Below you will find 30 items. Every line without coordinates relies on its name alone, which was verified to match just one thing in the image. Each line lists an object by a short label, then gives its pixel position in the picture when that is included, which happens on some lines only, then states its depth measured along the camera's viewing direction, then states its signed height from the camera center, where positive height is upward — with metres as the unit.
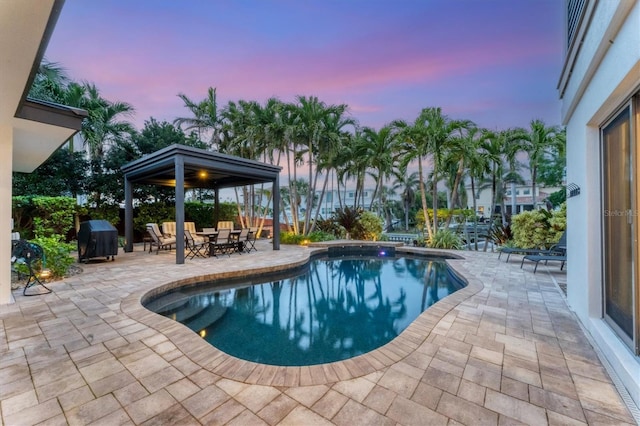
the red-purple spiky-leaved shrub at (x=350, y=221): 13.93 -0.30
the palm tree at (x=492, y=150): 11.70 +2.81
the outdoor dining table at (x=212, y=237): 9.48 -0.75
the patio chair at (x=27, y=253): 4.81 -0.64
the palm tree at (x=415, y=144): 11.58 +3.14
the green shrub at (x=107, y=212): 12.01 +0.22
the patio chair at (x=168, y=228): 11.07 -0.48
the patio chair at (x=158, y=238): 9.41 -0.78
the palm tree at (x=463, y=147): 11.20 +2.77
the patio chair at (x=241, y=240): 10.05 -0.90
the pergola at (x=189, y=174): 7.89 +1.58
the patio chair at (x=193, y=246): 9.41 -1.05
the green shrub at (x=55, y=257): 5.73 -0.84
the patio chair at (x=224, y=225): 12.78 -0.42
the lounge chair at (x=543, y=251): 6.89 -1.01
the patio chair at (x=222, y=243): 9.30 -0.93
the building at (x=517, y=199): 33.47 +1.98
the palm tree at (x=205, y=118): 14.74 +5.42
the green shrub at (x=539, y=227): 8.20 -0.42
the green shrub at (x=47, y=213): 7.76 +0.14
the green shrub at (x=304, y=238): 13.48 -1.13
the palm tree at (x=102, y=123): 11.38 +4.16
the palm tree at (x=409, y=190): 28.57 +2.66
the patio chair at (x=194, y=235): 10.40 -0.74
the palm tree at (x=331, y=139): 13.61 +3.86
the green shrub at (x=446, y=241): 11.38 -1.12
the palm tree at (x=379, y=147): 14.31 +3.62
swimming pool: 3.67 -1.79
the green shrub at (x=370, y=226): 13.88 -0.57
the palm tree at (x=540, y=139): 13.09 +3.59
